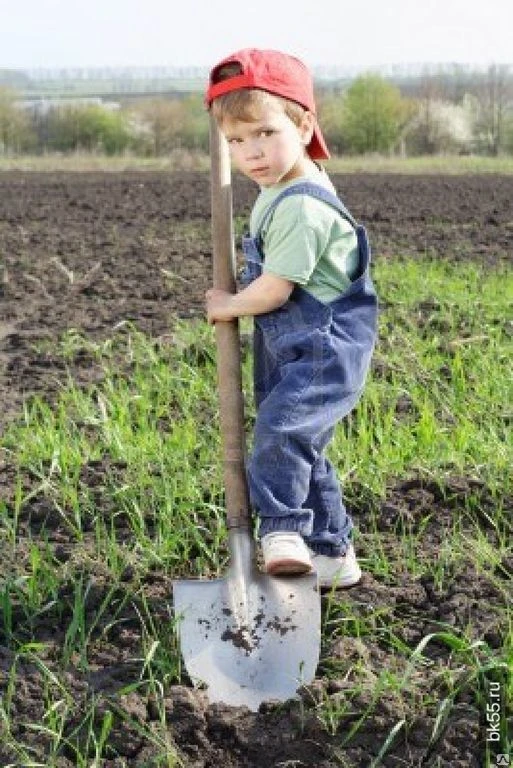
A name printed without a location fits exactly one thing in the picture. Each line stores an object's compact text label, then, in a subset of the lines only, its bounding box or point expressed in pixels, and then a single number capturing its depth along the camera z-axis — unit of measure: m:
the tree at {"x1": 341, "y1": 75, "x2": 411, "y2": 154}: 41.19
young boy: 3.06
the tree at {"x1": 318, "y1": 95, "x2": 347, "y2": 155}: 41.01
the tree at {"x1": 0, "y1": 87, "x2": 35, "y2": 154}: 40.62
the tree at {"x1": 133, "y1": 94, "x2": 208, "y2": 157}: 40.22
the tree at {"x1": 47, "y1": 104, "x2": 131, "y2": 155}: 42.78
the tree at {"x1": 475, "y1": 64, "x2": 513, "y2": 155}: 40.75
